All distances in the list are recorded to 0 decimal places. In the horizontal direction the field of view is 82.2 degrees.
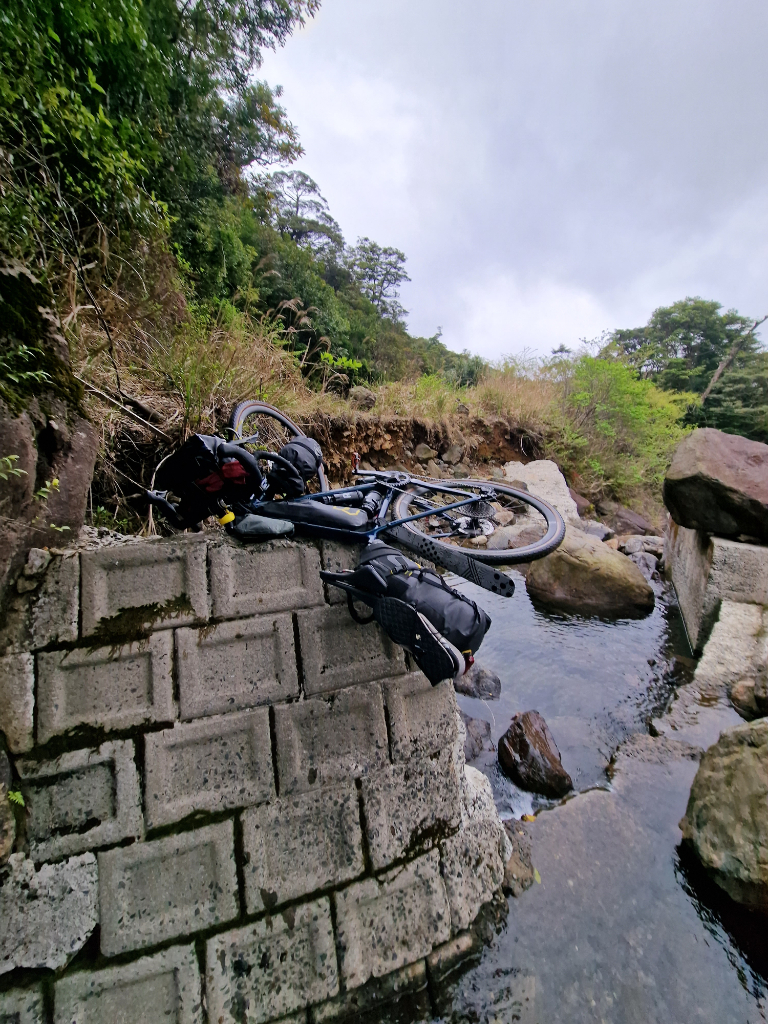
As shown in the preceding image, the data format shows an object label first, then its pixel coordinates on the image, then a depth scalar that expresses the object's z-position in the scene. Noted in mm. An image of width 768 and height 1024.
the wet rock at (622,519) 7402
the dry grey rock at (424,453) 6516
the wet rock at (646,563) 5648
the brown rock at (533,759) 2531
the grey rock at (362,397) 6492
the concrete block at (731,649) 3398
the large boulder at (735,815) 1877
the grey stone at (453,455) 6832
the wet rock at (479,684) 3328
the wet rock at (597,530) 6324
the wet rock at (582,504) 7230
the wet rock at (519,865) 2008
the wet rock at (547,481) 6672
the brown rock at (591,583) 4500
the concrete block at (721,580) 3912
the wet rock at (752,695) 3020
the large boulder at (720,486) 3955
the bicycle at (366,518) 1659
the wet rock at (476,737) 2768
